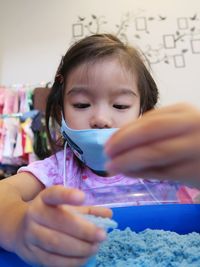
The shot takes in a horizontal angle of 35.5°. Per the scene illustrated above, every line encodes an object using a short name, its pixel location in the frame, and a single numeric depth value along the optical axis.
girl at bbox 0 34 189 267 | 0.53
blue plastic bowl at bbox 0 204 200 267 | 0.38
